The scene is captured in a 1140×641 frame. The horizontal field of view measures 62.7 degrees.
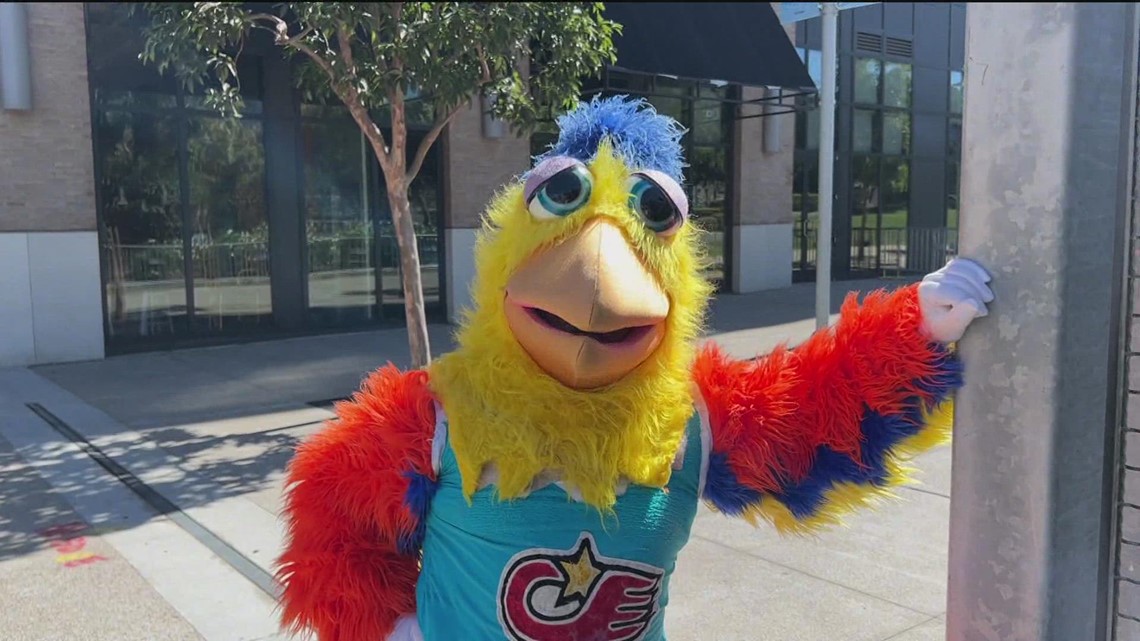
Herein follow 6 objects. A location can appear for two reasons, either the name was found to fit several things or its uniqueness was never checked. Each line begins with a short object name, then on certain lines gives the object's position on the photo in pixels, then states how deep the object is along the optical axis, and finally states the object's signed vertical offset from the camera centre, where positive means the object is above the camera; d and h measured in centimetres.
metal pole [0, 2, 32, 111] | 967 +192
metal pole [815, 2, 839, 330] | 991 +80
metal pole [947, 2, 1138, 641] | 124 -11
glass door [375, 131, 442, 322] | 1327 +7
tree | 657 +138
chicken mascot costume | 182 -41
